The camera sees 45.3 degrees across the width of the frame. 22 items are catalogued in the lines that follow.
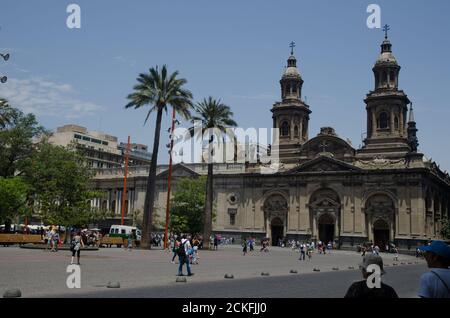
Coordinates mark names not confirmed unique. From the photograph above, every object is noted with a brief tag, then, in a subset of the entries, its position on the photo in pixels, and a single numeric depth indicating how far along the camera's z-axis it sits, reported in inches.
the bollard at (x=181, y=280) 826.3
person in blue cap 215.9
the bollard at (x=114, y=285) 711.1
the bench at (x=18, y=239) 1849.2
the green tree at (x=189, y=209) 2669.8
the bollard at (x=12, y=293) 544.4
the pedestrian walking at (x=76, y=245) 1056.8
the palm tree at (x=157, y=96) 2012.8
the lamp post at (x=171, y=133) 2035.9
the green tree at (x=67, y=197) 1811.0
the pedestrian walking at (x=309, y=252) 1811.0
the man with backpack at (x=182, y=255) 936.9
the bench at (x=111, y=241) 2152.8
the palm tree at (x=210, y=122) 2180.1
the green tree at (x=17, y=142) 2615.7
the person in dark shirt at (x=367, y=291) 216.0
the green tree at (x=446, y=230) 2694.4
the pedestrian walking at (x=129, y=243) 1951.3
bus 2491.4
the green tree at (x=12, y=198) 2229.3
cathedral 2792.8
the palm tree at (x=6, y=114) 2335.1
